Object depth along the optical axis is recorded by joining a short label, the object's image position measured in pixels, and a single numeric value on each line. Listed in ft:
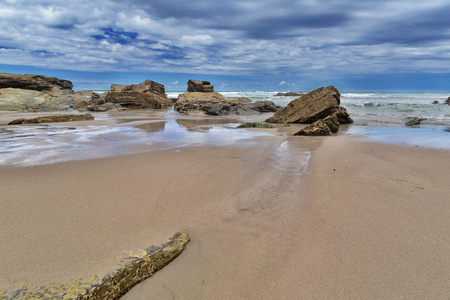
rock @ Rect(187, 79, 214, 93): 74.38
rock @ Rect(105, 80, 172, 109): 59.31
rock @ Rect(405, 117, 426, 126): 30.83
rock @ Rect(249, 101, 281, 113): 59.77
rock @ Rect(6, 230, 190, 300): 3.85
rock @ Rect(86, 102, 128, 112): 52.48
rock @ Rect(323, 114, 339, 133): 24.62
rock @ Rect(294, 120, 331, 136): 21.71
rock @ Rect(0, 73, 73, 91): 63.11
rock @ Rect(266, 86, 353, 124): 32.76
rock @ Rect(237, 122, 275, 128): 27.66
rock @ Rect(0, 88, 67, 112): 48.42
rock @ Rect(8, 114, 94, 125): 28.04
